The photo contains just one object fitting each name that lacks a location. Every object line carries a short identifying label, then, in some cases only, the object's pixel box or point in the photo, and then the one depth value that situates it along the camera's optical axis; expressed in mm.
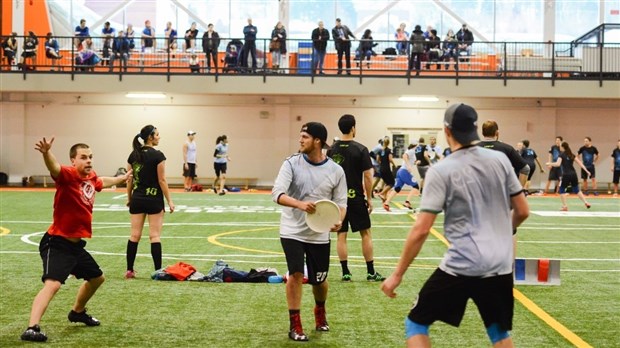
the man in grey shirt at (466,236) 5531
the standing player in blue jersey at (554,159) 31312
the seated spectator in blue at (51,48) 34656
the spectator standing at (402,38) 36688
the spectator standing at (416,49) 34006
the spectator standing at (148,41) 36281
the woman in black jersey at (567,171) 24062
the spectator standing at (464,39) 35531
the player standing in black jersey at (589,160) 35575
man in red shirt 8297
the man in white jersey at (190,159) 33188
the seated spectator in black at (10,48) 34834
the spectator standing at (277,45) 34494
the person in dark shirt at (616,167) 34719
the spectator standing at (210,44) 34281
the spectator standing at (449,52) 34562
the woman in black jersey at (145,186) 11875
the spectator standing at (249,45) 34594
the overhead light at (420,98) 37047
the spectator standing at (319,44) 33844
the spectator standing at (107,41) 35000
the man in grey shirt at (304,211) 8297
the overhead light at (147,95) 37594
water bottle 11758
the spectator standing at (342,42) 34000
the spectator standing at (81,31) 35891
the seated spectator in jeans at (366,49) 34912
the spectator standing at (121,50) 34250
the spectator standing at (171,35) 36500
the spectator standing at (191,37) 35622
